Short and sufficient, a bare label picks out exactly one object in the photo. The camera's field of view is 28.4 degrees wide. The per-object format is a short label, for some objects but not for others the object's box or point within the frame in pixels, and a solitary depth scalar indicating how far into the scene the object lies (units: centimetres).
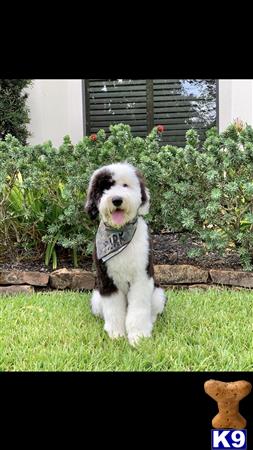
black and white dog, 291
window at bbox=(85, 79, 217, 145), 572
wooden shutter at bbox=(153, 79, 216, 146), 570
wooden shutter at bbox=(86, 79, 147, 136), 582
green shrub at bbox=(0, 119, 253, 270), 425
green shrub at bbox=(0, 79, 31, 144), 524
